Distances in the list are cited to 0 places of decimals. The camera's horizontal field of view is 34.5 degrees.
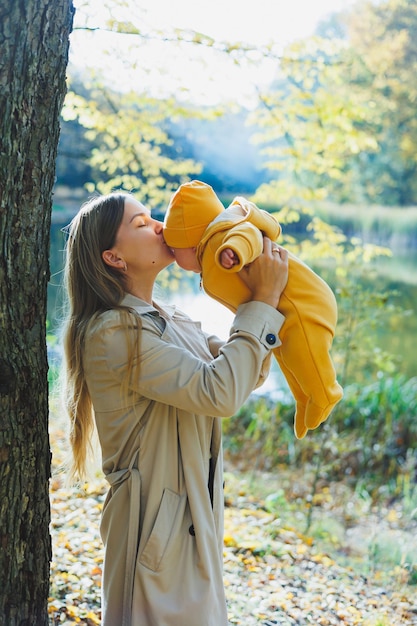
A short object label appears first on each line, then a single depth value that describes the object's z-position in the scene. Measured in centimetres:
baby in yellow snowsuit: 167
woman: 160
